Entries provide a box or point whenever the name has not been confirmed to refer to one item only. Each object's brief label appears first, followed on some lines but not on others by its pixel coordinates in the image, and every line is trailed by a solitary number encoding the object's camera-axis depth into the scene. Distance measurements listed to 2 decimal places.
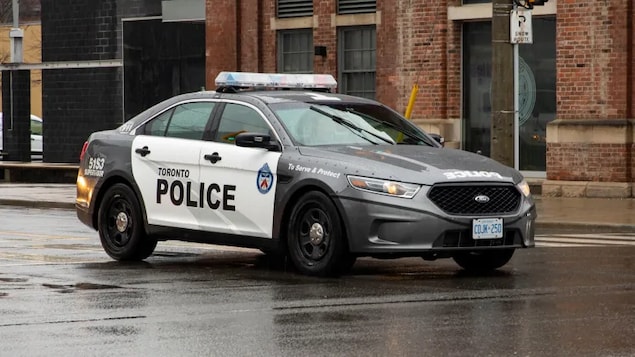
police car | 12.25
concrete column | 39.47
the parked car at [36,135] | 48.39
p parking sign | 19.89
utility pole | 20.09
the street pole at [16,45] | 39.69
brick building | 24.92
